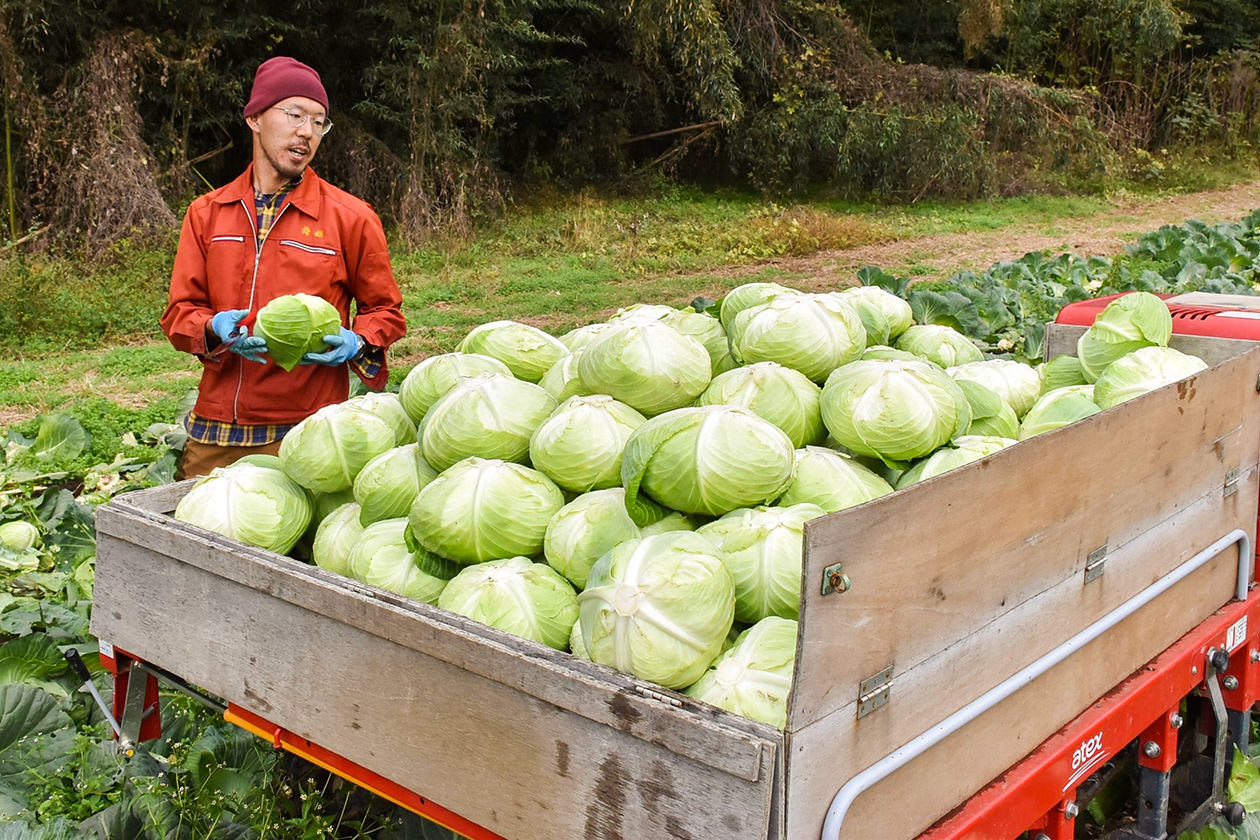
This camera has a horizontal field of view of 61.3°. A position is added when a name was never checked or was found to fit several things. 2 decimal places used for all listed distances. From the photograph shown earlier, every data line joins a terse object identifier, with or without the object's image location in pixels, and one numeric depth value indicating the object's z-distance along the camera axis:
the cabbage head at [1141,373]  2.89
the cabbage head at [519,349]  3.27
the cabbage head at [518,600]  2.25
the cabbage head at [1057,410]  2.81
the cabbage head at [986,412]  2.95
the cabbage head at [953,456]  2.58
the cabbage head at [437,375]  3.05
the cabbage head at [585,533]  2.37
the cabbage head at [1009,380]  3.21
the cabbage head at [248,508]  2.71
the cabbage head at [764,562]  2.21
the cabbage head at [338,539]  2.73
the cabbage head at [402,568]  2.52
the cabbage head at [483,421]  2.69
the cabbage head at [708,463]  2.33
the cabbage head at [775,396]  2.71
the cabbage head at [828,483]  2.48
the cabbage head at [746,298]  3.33
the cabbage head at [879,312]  3.41
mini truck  1.74
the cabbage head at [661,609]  1.97
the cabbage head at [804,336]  2.94
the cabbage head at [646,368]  2.74
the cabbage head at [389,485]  2.73
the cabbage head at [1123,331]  3.18
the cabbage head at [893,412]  2.57
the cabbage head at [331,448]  2.87
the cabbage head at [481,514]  2.43
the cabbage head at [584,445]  2.56
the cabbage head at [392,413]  3.09
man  4.10
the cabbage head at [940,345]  3.46
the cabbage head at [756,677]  1.98
